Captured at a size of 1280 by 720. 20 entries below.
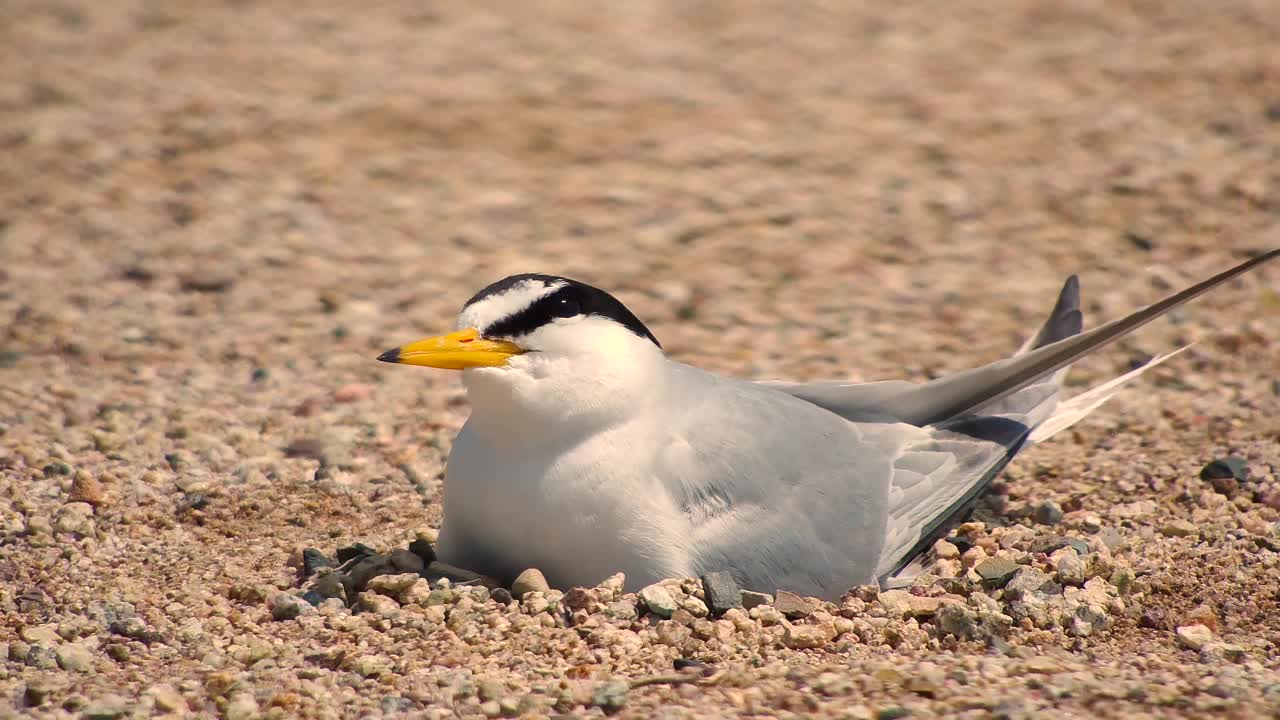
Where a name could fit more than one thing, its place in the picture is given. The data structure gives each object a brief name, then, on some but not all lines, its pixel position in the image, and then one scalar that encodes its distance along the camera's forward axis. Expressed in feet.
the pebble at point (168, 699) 23.31
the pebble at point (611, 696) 23.35
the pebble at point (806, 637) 25.45
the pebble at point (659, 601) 25.54
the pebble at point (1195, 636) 25.86
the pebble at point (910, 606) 26.50
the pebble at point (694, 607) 25.66
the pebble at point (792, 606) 26.22
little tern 25.72
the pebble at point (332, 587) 27.35
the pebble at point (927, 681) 23.35
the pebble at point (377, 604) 26.55
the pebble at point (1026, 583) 27.04
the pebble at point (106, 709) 22.94
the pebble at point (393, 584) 26.76
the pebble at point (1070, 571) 27.55
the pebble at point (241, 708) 23.03
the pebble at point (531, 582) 26.30
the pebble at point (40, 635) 25.58
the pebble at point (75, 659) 24.80
